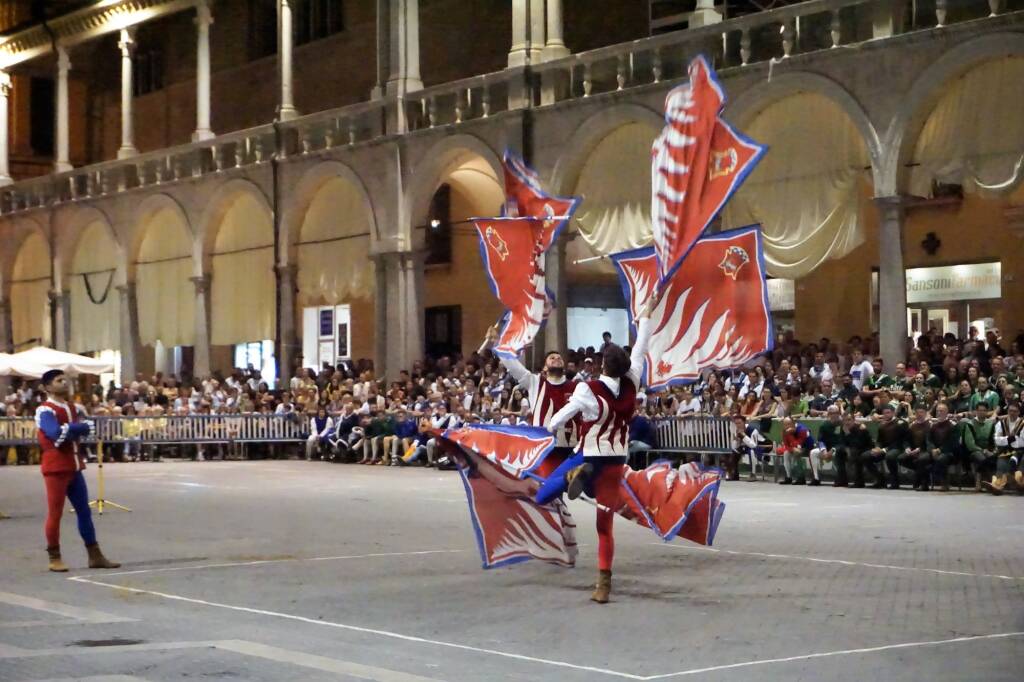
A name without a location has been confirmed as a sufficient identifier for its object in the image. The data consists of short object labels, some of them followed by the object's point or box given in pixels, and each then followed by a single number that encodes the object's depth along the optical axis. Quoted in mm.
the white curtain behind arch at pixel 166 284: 48531
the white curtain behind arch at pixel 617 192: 33406
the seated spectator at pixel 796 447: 26781
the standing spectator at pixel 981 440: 23875
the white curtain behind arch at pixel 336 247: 42250
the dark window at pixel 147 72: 58656
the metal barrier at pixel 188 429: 39094
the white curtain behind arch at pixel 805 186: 29484
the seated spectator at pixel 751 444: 27766
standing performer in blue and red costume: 14930
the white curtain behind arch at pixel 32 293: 54781
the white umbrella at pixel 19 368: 37500
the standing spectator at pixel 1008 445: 23375
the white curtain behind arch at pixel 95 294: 51656
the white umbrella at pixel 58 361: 37500
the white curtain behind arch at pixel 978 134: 26656
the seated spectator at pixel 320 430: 37812
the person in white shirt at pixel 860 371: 27825
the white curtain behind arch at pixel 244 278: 45125
